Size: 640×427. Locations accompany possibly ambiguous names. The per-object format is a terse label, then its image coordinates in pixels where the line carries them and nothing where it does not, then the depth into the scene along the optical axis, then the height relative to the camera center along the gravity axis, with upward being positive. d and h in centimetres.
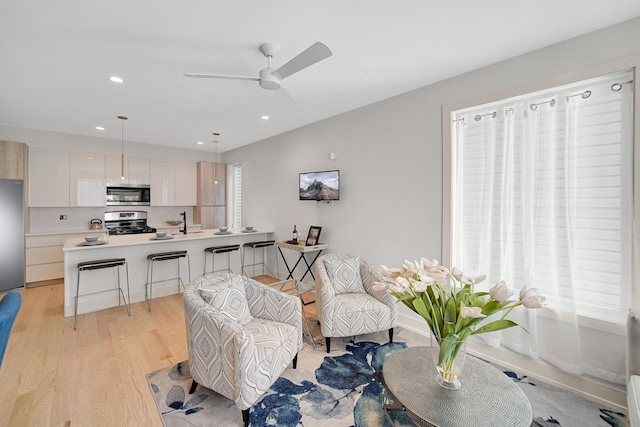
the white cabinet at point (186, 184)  626 +70
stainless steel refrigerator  418 -34
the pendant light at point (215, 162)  586 +129
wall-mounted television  392 +43
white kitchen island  348 -79
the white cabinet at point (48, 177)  465 +63
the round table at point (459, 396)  129 -96
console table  399 -52
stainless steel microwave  546 +38
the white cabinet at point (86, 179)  500 +65
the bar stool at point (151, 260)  393 -70
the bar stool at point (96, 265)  328 -65
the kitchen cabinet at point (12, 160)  430 +85
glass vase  144 -80
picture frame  416 -34
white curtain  201 +1
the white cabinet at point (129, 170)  539 +89
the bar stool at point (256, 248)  491 -66
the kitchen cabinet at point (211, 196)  643 +43
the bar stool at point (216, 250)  451 -62
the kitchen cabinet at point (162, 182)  591 +69
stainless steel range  557 -20
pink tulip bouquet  135 -46
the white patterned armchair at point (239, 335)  174 -90
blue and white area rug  184 -140
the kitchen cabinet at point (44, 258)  450 -77
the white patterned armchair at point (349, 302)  263 -90
